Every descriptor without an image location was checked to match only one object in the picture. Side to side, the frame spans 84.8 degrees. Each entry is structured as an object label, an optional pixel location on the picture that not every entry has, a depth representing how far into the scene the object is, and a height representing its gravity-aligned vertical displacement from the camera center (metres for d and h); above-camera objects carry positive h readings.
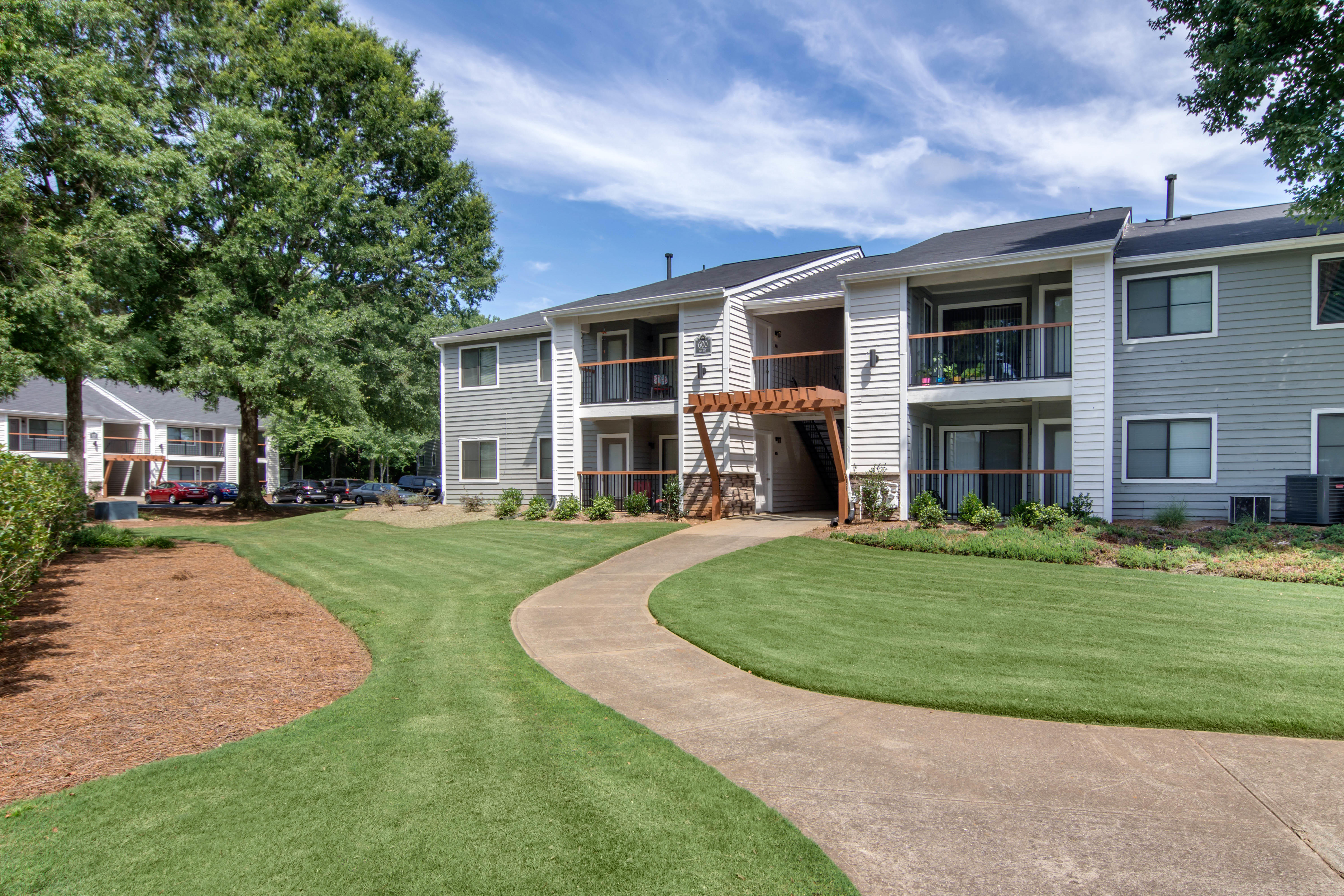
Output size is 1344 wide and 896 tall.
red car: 39.31 -2.43
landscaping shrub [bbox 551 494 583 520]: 19.78 -1.62
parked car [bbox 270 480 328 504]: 42.03 -2.45
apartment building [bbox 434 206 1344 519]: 14.63 +1.88
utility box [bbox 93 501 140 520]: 21.17 -1.82
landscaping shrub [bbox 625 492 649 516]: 19.27 -1.45
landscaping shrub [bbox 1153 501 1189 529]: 13.99 -1.30
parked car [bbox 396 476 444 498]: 40.03 -1.99
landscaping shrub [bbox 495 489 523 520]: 21.27 -1.61
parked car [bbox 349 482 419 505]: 38.59 -2.34
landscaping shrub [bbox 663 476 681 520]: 18.78 -1.29
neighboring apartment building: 37.84 +0.82
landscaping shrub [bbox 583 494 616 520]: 19.19 -1.57
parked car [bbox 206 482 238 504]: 40.25 -2.39
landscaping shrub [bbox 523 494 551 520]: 20.20 -1.66
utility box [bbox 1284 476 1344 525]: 13.23 -0.90
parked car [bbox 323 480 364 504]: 42.03 -2.41
